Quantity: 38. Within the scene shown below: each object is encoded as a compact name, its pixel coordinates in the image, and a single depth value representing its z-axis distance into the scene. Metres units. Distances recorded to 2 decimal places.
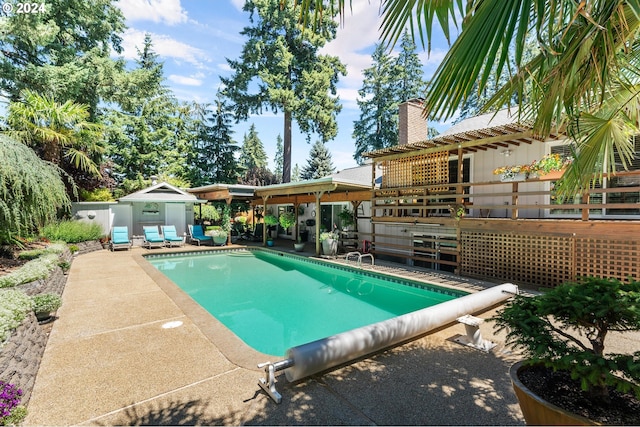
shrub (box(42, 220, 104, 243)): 11.64
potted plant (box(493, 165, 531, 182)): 7.66
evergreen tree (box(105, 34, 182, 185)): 21.67
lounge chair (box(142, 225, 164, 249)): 14.33
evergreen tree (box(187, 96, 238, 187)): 27.81
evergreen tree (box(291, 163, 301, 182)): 61.82
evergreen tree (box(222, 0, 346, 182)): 21.53
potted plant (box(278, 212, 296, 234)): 15.22
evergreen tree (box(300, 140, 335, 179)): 32.03
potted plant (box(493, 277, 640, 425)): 1.76
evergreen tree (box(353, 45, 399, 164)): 30.42
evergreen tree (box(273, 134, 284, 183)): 61.59
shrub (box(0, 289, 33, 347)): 3.38
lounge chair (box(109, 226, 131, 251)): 13.45
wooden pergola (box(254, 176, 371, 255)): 11.08
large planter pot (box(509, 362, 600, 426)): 1.79
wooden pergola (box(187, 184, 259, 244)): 15.34
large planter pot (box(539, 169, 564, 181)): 7.00
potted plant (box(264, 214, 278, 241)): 15.86
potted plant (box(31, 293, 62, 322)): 4.84
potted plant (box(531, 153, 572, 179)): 7.02
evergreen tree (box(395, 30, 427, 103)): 30.17
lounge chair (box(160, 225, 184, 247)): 14.85
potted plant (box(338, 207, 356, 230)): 13.38
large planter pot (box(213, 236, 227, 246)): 15.52
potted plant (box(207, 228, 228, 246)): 15.44
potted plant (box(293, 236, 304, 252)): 13.70
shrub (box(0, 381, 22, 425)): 2.42
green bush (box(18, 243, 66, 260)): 7.89
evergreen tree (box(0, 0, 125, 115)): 13.11
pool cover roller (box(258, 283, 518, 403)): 3.18
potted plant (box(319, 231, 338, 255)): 11.93
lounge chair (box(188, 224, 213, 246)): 16.03
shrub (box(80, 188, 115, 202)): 14.68
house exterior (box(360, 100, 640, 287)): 6.70
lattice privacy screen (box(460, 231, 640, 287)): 6.37
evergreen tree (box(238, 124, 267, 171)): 41.44
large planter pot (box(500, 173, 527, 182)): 7.76
